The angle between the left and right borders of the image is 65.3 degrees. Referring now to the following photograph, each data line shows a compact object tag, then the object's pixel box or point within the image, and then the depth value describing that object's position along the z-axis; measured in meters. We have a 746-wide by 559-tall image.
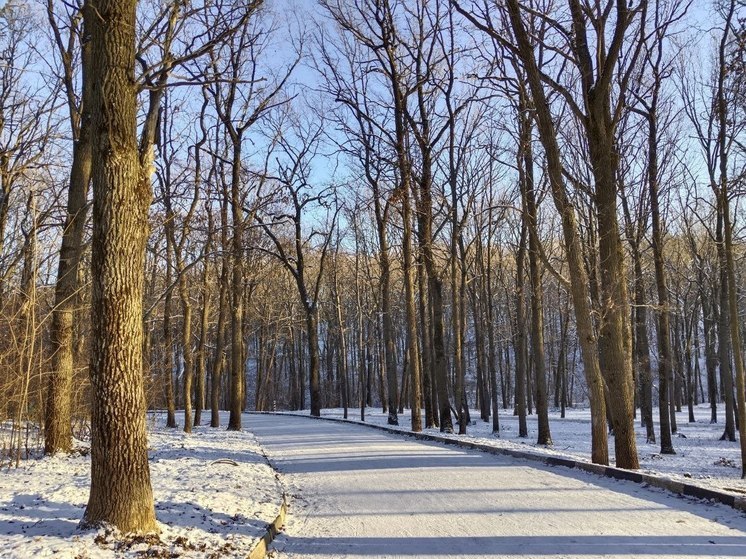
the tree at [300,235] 26.28
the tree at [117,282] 5.23
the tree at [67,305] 10.34
